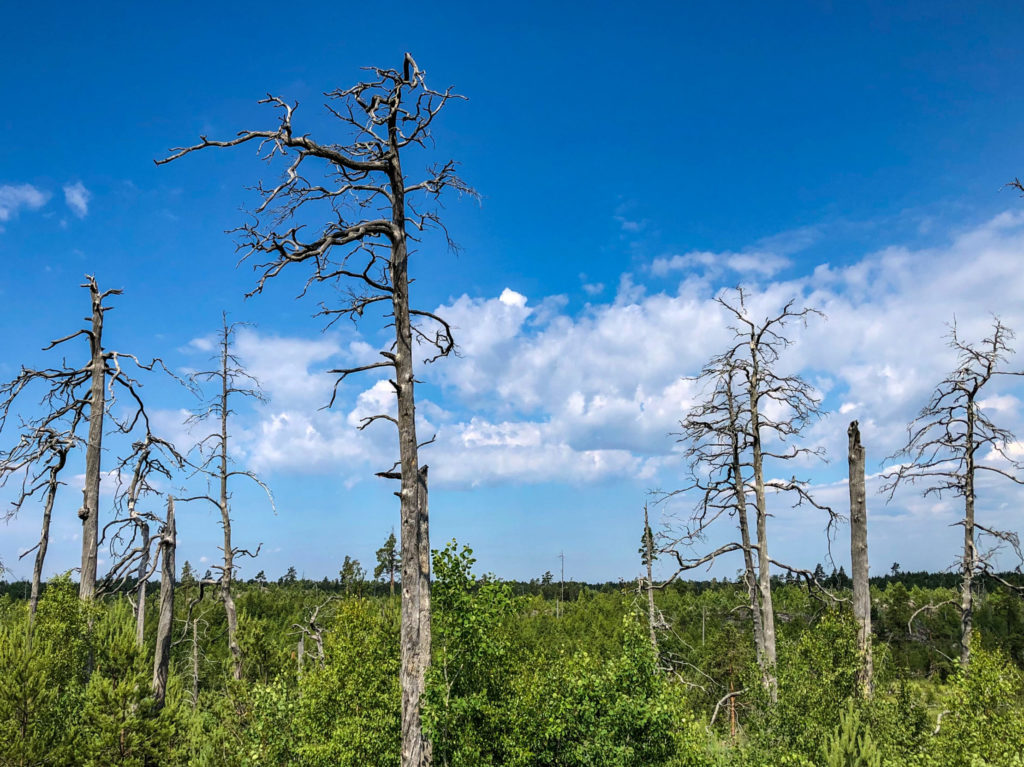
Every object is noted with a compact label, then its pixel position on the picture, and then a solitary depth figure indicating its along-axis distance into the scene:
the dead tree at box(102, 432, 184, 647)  15.19
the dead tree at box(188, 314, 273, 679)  21.19
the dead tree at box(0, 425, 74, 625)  15.34
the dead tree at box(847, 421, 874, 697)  15.73
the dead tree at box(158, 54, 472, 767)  11.01
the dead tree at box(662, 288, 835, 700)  18.44
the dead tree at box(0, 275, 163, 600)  14.66
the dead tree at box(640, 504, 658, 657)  30.64
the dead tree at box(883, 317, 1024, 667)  18.47
